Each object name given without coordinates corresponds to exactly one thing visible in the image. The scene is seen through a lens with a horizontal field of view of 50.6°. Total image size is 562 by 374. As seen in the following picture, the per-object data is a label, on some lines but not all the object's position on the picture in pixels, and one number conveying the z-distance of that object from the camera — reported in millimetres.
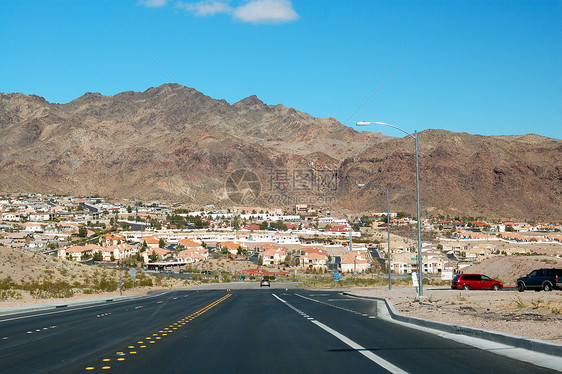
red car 41875
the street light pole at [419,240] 29609
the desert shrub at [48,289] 49353
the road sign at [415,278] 29367
